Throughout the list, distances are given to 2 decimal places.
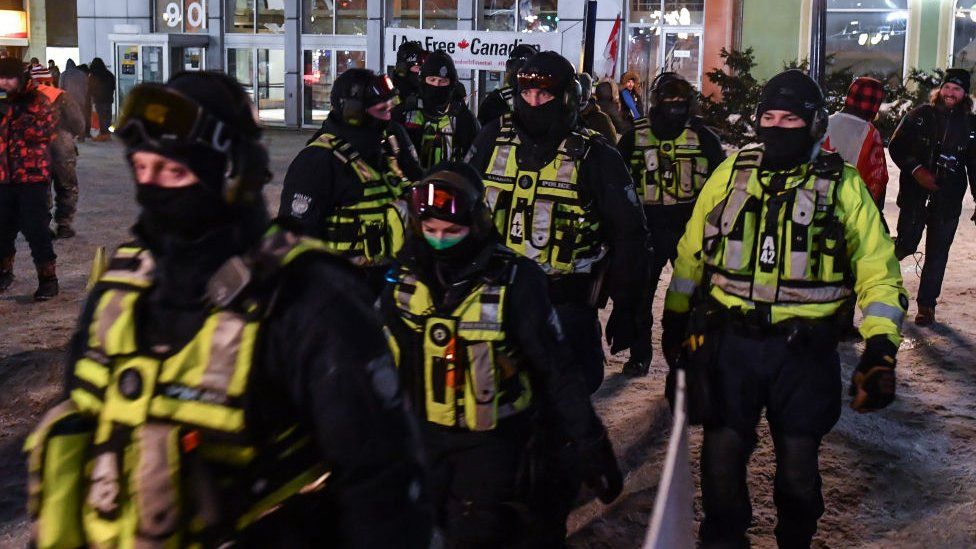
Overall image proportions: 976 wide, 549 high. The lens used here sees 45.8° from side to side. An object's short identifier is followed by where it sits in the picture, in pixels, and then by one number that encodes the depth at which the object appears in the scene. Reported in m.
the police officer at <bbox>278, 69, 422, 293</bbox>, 5.36
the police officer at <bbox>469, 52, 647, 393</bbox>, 5.02
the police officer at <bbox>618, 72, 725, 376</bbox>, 7.31
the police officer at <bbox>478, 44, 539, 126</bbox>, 8.89
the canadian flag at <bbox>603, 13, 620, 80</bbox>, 13.46
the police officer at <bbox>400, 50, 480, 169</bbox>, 8.02
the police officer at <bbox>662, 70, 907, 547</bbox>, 4.01
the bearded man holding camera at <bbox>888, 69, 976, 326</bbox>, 8.44
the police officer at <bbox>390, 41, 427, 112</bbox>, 8.55
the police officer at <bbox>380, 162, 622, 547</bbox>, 3.48
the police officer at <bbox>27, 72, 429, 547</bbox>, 1.87
